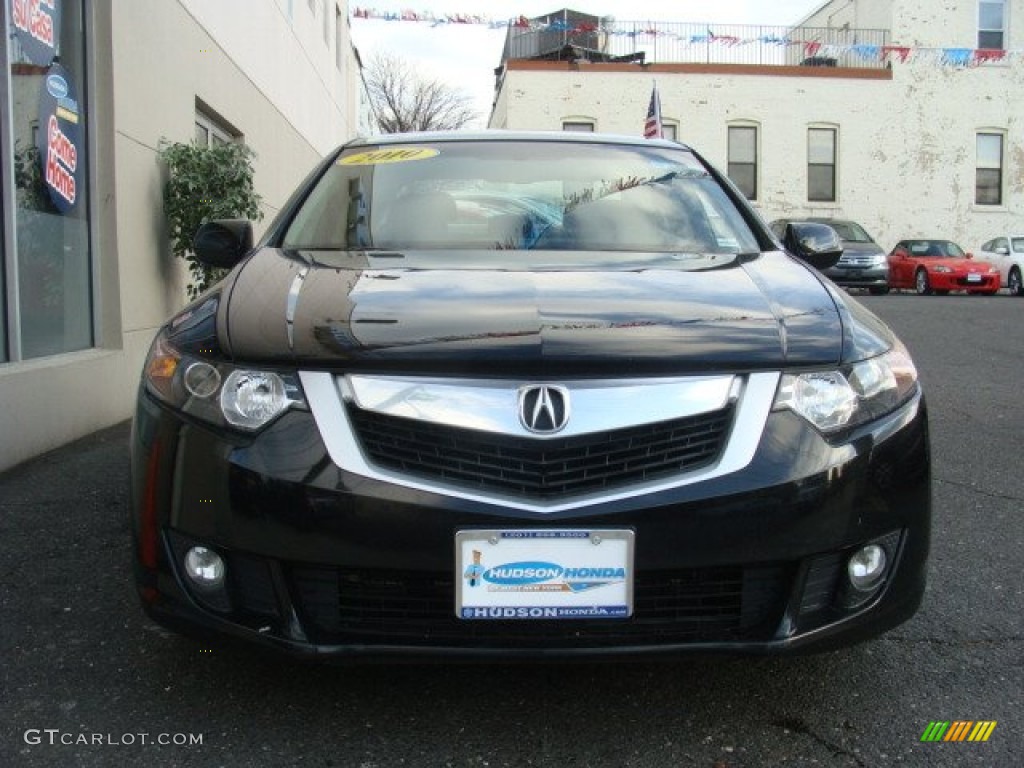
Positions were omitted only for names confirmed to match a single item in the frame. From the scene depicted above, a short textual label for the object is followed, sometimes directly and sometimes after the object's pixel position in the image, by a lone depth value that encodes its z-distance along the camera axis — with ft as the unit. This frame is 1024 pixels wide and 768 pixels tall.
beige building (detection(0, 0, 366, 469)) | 17.17
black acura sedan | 6.88
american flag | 44.59
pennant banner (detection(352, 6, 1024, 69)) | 84.38
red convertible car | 69.77
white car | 70.95
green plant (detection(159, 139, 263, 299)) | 23.44
